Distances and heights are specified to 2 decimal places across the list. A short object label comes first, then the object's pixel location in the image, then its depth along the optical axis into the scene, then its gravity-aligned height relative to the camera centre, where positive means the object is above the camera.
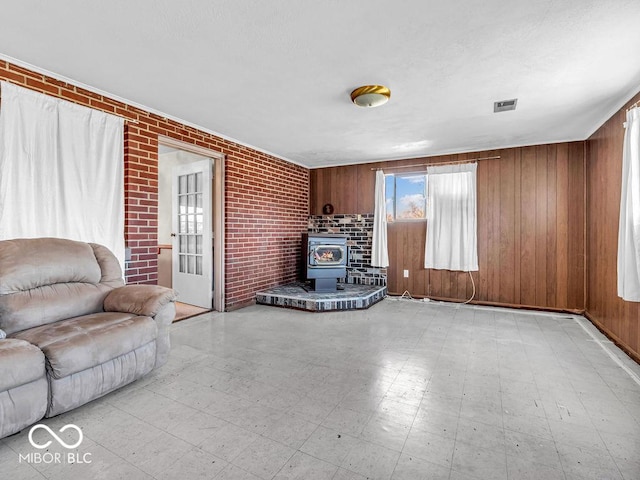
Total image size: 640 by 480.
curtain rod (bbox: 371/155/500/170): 4.63 +1.13
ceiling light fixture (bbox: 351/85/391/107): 2.68 +1.19
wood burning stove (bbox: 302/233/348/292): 4.67 -0.34
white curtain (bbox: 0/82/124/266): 2.33 +0.52
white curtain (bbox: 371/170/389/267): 5.26 +0.12
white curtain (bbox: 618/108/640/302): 2.43 +0.19
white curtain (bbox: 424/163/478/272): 4.68 +0.27
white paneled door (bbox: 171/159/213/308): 4.29 +0.04
